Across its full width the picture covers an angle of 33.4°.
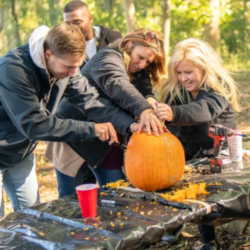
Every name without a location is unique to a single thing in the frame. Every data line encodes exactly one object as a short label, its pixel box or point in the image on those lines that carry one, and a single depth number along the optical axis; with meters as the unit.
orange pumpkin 2.49
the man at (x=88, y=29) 4.31
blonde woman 3.15
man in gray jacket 2.41
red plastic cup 2.02
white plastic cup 2.95
